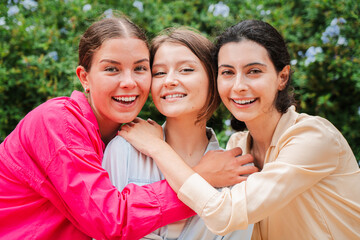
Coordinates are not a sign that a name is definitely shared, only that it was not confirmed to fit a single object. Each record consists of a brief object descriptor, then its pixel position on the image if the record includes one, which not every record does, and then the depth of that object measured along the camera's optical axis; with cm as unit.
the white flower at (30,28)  386
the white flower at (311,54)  398
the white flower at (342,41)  393
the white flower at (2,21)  383
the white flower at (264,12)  435
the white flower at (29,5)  432
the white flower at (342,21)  396
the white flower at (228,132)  376
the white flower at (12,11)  392
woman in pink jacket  191
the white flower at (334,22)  399
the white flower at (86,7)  418
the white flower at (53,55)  378
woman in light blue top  230
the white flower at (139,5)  426
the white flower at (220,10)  438
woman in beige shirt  203
